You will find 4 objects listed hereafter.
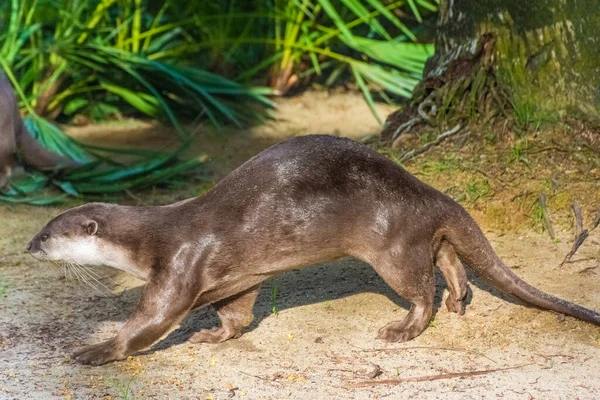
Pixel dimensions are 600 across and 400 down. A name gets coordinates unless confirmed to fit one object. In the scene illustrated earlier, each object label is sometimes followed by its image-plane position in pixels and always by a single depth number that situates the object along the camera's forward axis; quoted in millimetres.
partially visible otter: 12234
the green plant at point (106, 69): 14055
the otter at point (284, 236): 8031
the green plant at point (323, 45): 14391
